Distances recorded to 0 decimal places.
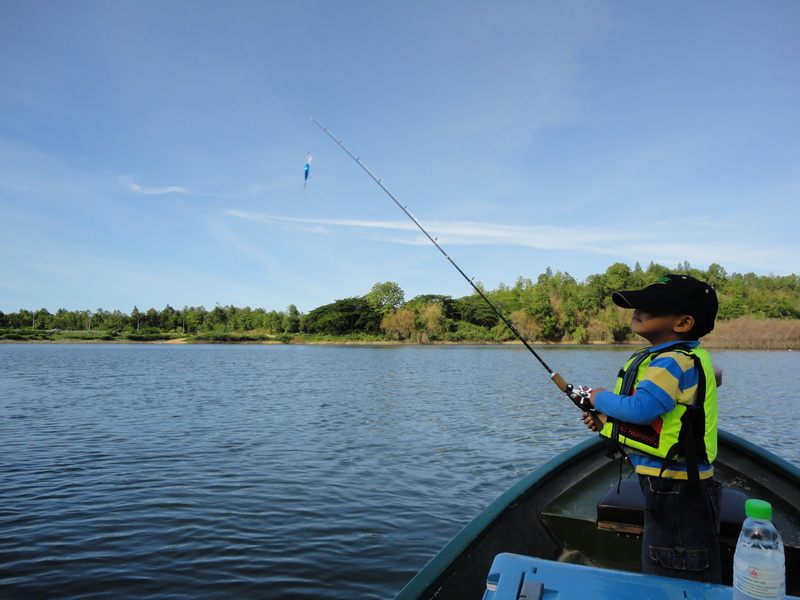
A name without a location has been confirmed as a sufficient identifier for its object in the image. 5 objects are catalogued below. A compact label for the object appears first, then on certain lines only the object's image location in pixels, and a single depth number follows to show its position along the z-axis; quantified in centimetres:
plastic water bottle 158
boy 231
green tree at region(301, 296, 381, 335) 10031
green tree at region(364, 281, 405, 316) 10200
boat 189
